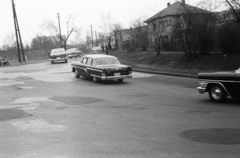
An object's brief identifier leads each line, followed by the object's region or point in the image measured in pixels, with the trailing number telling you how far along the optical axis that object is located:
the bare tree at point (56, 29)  83.89
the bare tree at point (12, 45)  94.60
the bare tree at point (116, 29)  60.05
